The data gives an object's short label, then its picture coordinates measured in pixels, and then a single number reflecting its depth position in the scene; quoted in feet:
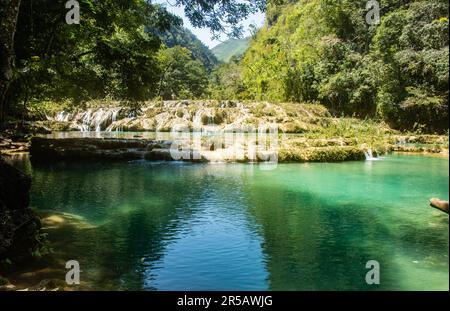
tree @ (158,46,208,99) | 200.75
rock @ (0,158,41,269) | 16.56
